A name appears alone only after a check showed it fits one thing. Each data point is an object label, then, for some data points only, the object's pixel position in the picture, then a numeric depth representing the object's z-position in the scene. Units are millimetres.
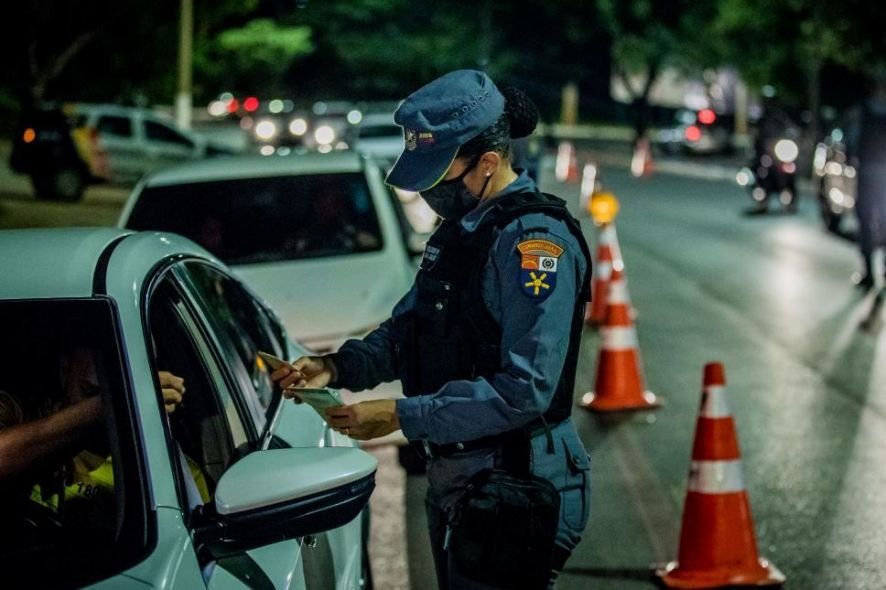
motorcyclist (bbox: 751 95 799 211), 22781
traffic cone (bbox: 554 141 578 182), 30969
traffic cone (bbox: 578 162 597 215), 20494
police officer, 3055
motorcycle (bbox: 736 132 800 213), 22719
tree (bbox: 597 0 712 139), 58594
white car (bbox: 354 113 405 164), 26375
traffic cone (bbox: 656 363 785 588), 5535
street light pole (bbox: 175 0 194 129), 30516
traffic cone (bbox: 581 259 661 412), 8750
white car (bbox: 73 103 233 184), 29047
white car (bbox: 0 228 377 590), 2729
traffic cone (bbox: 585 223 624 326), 11562
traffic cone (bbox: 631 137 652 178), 35594
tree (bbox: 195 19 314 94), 44125
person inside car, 3031
